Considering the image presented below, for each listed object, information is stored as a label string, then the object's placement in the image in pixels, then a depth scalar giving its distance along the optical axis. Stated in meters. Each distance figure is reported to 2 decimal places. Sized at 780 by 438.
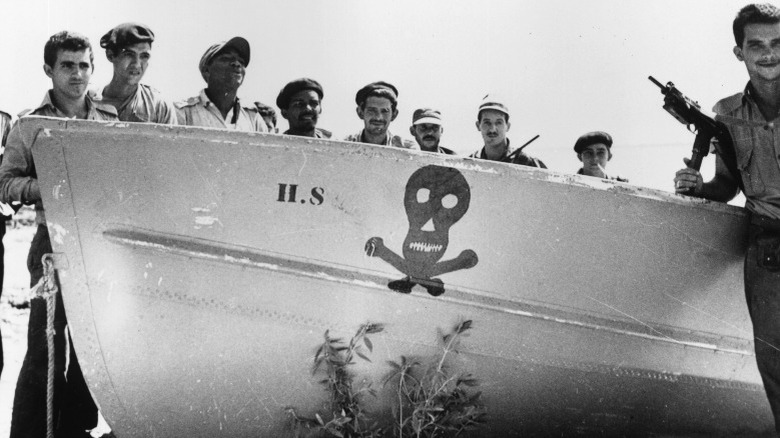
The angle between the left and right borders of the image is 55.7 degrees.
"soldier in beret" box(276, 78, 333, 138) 4.54
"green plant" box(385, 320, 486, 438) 3.12
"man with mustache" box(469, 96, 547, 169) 4.71
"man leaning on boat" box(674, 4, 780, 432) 3.17
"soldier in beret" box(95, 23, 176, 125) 4.05
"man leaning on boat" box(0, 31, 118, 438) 3.47
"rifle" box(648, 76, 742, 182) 3.45
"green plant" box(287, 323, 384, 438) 3.14
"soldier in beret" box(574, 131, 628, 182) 5.32
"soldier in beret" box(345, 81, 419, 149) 4.59
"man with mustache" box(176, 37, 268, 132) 4.24
